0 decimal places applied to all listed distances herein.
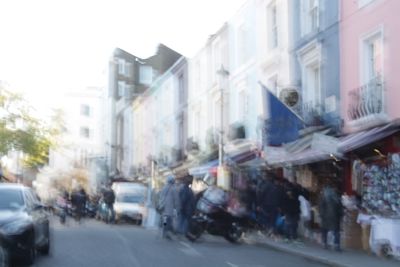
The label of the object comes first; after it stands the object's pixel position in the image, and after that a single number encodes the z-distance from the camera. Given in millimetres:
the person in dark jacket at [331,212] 15328
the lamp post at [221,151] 24952
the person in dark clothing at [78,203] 28219
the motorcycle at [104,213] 28922
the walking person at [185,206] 19000
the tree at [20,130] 38844
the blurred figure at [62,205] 27281
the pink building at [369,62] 15489
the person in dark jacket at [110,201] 28600
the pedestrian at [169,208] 18980
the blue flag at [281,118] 18406
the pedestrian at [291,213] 17875
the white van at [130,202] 29625
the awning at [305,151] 15305
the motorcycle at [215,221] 18250
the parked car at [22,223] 10688
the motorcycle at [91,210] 36125
